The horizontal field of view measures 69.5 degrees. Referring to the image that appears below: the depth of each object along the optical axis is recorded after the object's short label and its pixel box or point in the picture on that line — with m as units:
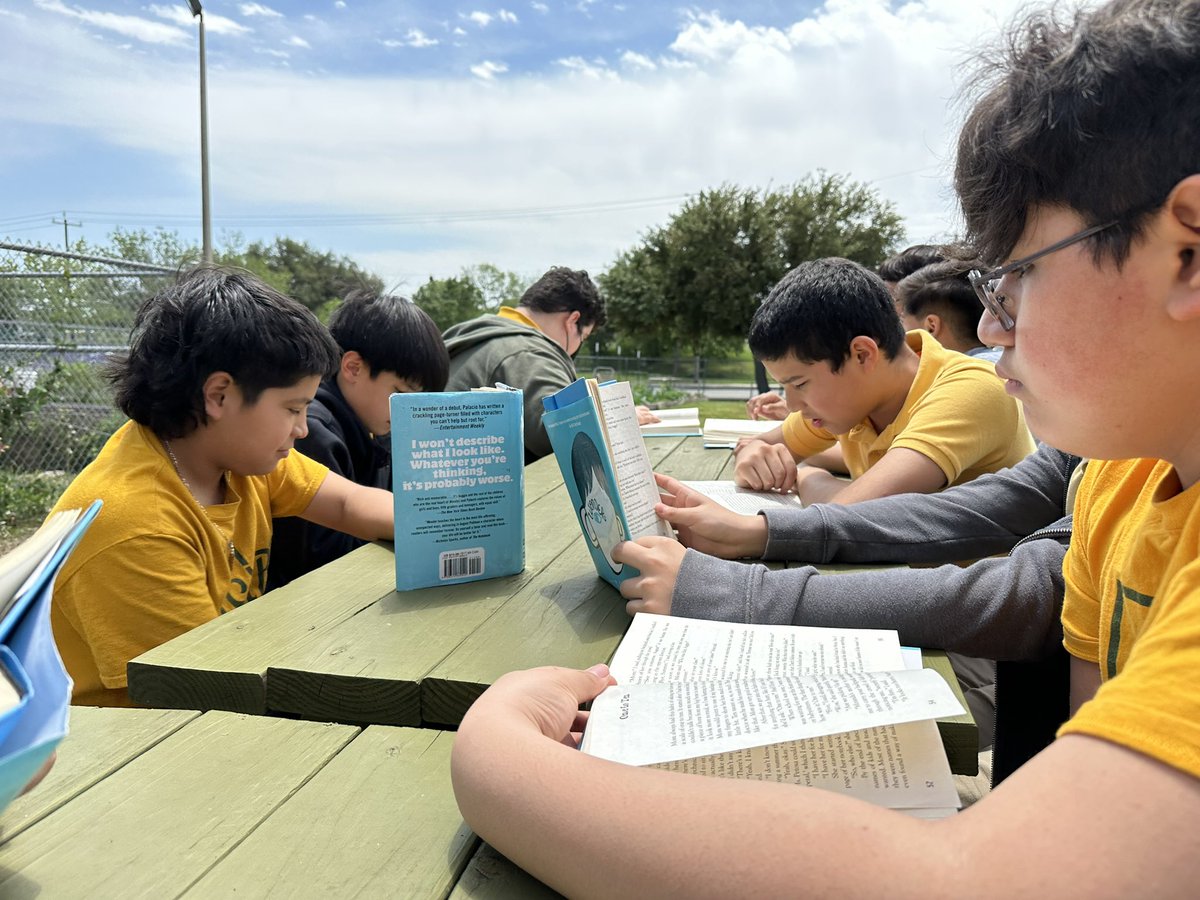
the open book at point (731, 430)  3.38
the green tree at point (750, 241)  24.38
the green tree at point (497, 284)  38.24
